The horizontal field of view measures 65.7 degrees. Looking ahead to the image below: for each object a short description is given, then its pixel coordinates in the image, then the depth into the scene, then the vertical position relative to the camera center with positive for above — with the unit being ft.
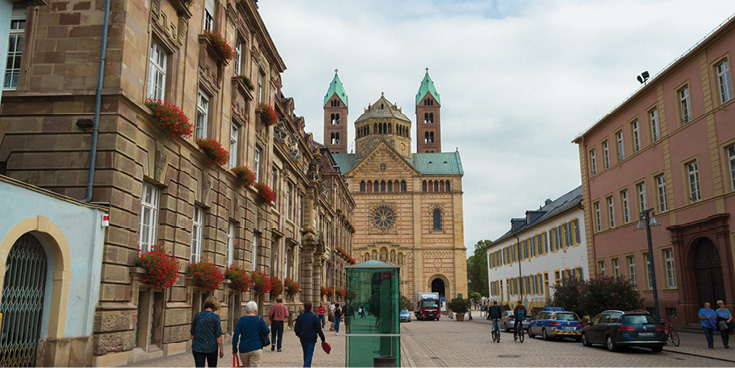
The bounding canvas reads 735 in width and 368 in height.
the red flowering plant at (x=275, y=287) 81.87 +1.07
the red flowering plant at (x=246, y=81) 68.83 +25.77
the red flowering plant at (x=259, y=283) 71.72 +1.45
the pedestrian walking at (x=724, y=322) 59.16 -2.88
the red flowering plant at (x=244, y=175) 66.13 +13.81
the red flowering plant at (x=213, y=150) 55.06 +13.94
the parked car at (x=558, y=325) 78.43 -4.31
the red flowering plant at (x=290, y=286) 95.28 +1.39
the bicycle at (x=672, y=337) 64.90 -4.93
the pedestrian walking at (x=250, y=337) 30.42 -2.26
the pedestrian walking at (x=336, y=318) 97.82 -4.15
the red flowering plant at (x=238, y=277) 62.90 +1.89
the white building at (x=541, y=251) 127.47 +11.10
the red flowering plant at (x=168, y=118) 44.65 +13.96
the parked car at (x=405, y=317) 168.25 -6.57
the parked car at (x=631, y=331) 58.65 -3.79
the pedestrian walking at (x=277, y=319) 57.93 -2.46
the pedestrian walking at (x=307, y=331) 36.45 -2.31
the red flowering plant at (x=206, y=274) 51.62 +1.85
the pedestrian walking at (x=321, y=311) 95.89 -2.76
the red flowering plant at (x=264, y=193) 75.82 +13.51
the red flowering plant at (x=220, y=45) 58.09 +25.47
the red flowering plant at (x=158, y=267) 42.57 +2.09
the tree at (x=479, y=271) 395.75 +16.66
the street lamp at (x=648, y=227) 69.55 +8.58
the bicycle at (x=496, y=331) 78.07 -5.00
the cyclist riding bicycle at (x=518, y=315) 78.45 -2.82
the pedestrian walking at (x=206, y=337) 28.89 -2.13
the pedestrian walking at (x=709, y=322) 59.82 -2.90
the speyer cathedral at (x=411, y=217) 278.87 +37.99
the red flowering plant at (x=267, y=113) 78.02 +24.76
